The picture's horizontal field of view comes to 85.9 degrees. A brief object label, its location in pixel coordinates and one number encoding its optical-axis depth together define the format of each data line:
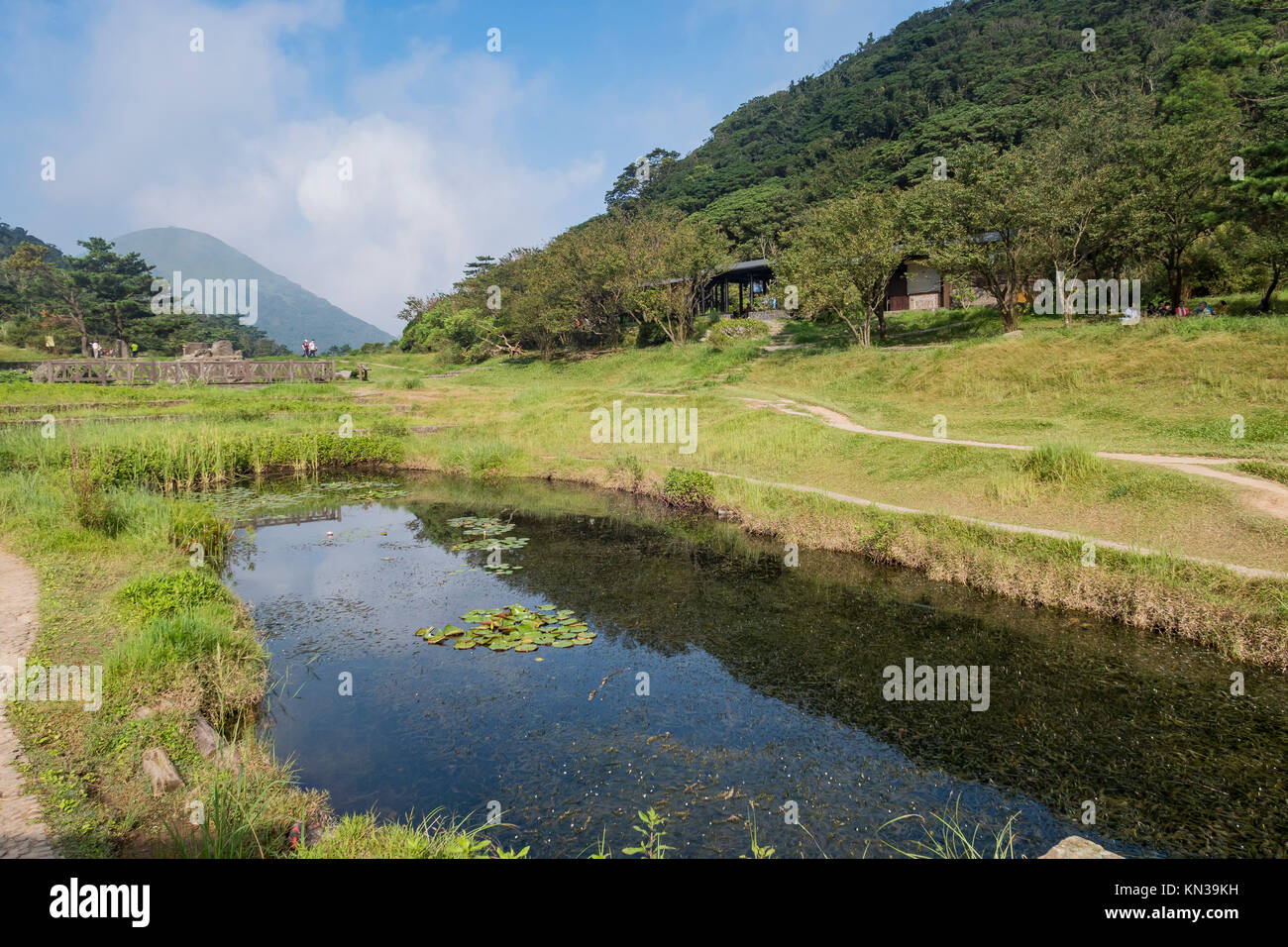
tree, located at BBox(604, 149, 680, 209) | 114.88
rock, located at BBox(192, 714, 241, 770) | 6.45
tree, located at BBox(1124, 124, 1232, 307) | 28.66
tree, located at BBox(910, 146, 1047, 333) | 29.20
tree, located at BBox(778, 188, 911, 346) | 33.66
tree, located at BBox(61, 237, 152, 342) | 61.03
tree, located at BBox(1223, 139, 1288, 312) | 22.84
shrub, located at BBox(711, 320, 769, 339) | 43.75
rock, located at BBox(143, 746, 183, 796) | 5.73
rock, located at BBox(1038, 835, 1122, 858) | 3.72
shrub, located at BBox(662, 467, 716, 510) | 18.30
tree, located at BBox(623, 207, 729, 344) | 45.97
